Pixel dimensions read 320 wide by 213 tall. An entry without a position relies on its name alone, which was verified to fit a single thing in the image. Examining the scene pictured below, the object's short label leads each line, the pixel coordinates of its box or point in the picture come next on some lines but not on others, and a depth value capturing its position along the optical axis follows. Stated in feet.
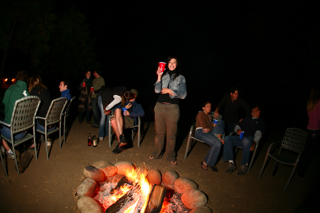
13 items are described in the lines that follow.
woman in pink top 12.22
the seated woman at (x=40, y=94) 12.58
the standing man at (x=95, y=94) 18.63
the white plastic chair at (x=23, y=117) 9.40
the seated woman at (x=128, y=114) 14.20
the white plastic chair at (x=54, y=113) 11.69
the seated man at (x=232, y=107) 15.93
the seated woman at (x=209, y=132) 12.92
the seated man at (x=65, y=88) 14.98
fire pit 8.29
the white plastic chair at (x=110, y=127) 14.34
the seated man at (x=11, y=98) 11.05
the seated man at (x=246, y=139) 13.05
